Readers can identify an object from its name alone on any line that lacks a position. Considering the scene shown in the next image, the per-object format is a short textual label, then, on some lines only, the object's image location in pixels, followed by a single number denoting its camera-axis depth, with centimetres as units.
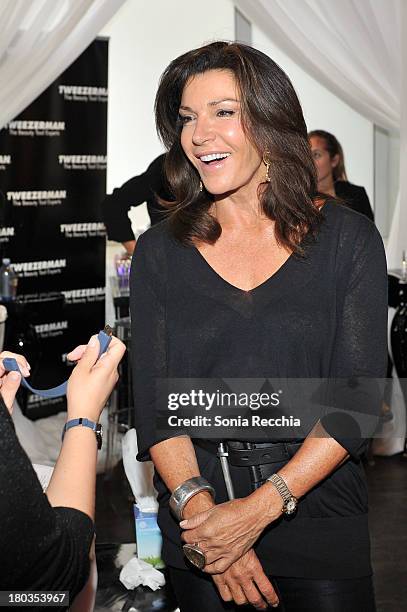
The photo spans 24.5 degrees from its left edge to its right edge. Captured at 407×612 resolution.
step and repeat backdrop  534
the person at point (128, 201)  381
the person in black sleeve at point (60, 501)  107
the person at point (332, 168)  461
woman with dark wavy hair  165
